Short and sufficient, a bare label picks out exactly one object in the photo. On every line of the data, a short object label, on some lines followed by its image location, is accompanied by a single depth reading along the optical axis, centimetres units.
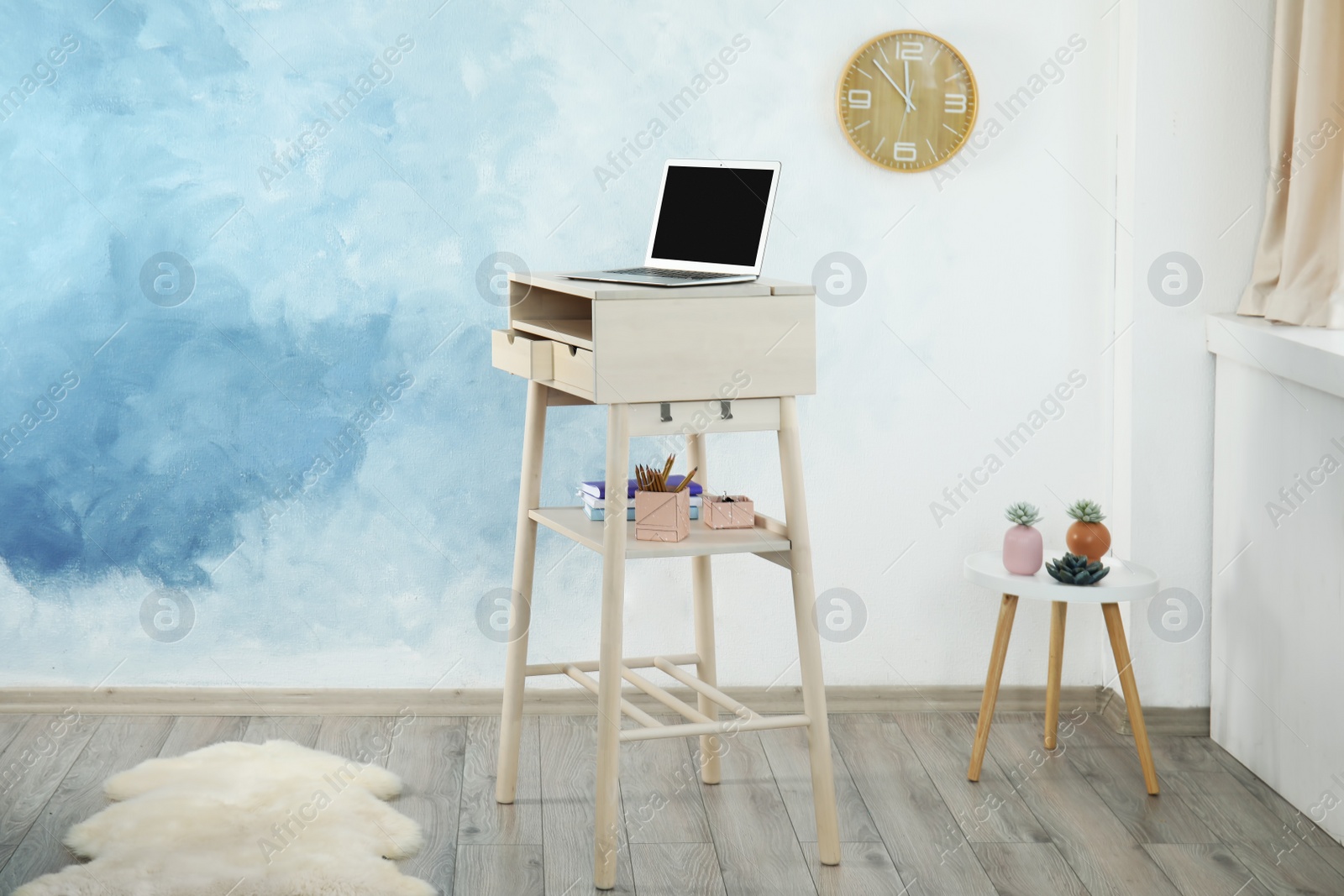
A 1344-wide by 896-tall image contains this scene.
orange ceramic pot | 281
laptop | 240
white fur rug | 225
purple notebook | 255
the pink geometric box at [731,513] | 248
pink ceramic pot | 279
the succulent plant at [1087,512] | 283
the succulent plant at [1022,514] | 281
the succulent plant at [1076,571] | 272
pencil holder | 235
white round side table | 269
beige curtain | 271
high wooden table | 225
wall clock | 303
